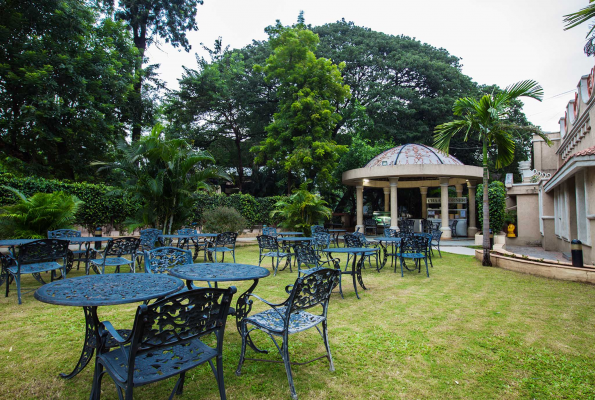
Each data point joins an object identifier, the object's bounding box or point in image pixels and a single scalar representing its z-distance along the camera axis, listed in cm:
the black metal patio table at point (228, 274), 307
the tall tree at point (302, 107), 1670
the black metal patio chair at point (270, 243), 749
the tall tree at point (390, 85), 2277
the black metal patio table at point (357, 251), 561
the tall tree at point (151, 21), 1809
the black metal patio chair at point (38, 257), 487
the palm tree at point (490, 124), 803
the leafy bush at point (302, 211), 1416
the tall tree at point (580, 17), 403
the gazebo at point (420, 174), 1576
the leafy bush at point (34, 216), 780
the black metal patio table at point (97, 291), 215
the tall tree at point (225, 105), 2014
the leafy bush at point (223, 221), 1219
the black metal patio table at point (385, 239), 801
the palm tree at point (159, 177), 1009
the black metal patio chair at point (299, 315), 260
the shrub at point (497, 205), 1184
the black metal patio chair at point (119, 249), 599
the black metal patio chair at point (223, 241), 837
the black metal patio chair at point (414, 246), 711
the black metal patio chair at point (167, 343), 184
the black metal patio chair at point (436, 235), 999
